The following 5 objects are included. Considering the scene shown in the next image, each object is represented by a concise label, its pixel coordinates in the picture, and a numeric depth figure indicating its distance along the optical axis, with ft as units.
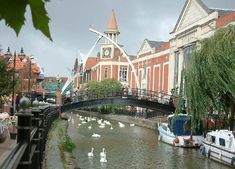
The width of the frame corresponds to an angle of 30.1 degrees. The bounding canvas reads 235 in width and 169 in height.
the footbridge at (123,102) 116.78
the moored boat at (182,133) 86.28
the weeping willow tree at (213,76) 64.90
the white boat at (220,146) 64.34
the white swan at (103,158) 60.50
